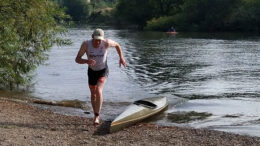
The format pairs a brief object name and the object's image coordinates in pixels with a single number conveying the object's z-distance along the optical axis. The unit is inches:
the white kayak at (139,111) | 411.2
